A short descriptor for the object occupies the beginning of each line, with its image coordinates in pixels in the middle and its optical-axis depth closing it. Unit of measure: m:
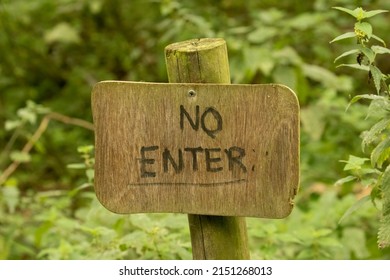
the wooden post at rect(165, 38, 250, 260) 2.32
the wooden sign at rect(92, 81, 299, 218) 2.26
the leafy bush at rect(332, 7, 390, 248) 2.30
